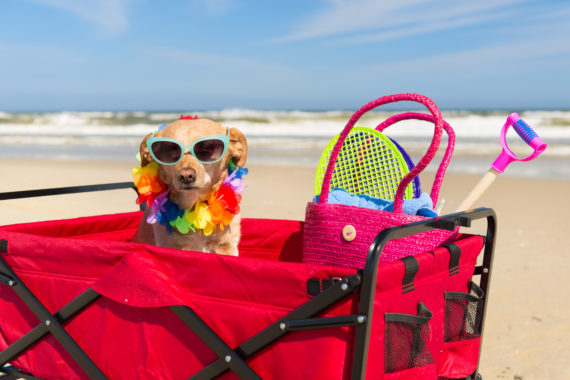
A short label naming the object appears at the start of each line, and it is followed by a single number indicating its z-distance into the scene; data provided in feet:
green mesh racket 3.42
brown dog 3.13
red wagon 2.29
